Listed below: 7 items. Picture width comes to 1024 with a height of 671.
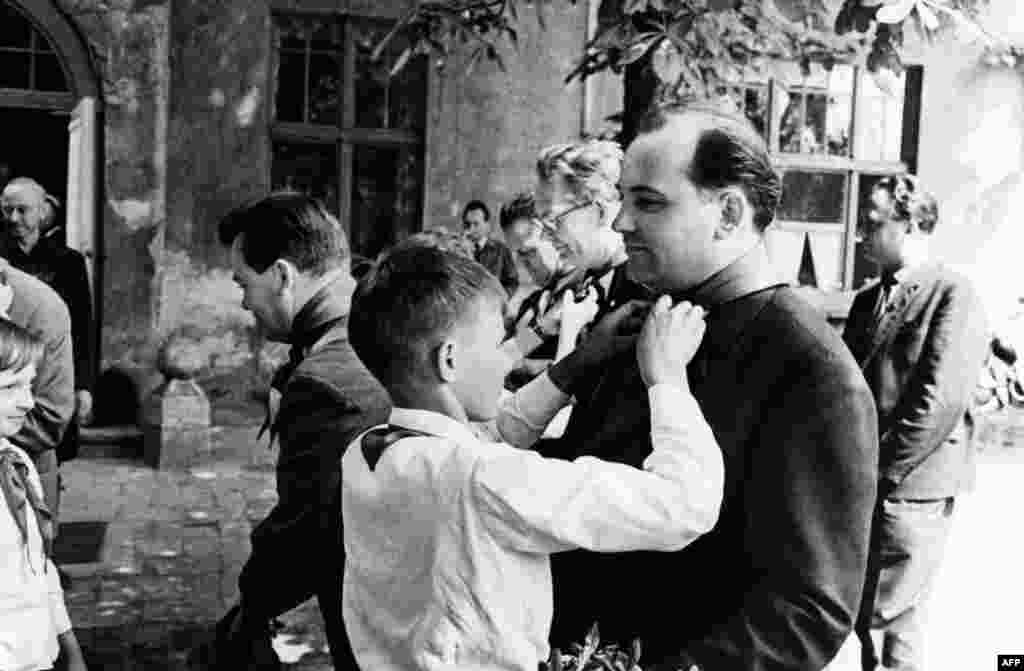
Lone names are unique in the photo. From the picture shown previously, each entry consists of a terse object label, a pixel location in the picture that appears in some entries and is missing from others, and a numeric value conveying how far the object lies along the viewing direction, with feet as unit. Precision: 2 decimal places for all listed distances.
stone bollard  27.25
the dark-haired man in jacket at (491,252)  22.58
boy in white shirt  5.32
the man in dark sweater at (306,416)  8.02
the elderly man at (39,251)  20.39
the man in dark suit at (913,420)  13.88
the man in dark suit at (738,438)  5.52
